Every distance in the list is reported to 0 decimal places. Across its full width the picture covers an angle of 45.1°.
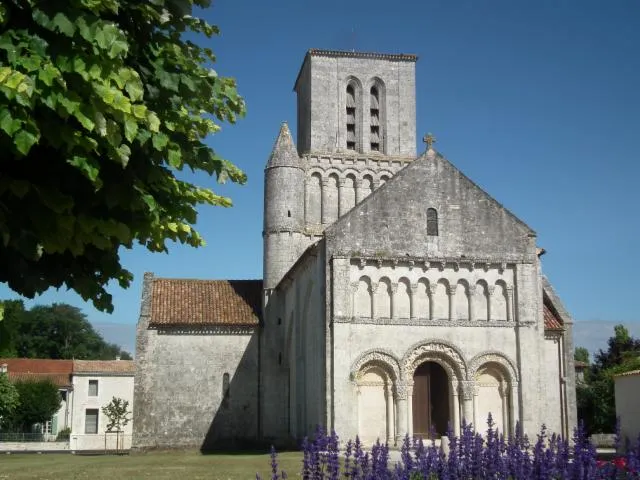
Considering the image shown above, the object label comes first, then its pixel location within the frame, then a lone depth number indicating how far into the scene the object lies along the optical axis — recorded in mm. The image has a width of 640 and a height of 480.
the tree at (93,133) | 7320
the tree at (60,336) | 102688
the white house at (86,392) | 69375
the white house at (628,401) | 31953
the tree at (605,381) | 44906
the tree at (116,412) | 55156
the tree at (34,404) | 66438
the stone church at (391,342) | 30172
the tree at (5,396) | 50375
